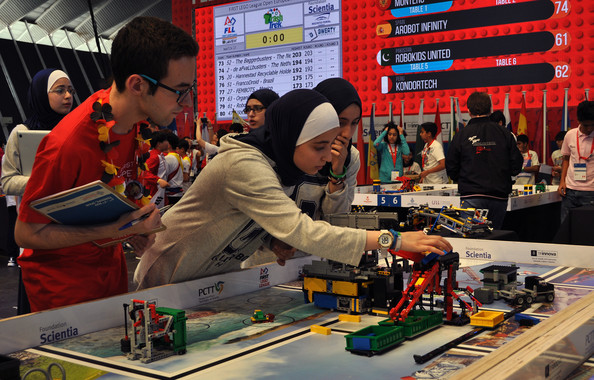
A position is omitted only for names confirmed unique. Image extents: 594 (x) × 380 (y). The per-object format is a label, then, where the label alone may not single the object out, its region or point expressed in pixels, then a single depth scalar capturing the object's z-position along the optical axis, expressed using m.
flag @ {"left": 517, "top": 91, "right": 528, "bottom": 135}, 7.84
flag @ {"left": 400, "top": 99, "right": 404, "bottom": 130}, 8.73
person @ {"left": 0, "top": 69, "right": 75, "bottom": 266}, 2.52
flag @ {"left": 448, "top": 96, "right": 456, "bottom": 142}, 8.09
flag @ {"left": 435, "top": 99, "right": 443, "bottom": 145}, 8.36
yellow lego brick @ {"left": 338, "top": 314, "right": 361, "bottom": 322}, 1.61
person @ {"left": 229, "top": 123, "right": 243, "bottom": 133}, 6.25
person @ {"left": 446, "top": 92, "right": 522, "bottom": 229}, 4.29
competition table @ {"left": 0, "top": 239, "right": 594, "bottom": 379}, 1.22
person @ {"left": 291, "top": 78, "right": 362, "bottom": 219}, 2.20
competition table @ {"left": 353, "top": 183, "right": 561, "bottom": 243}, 4.90
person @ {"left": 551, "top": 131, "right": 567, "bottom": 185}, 6.79
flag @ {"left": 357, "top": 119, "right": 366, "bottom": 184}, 9.05
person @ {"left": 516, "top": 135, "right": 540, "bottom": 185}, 7.17
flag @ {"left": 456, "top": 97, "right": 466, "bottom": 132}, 8.03
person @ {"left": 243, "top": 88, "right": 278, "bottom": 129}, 3.32
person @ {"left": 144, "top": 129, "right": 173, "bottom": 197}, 6.55
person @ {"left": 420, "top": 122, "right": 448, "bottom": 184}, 6.39
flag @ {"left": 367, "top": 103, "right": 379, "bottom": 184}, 8.52
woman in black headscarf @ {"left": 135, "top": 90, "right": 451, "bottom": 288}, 1.53
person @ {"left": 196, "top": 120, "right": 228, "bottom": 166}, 6.52
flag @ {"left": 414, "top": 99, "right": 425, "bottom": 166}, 8.49
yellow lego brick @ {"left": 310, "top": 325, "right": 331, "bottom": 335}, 1.49
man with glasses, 1.49
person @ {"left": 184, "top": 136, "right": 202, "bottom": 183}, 8.66
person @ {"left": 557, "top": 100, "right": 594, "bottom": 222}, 4.74
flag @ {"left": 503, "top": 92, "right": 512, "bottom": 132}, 7.77
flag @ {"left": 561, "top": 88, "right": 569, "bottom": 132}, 7.45
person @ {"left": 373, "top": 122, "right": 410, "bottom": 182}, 7.78
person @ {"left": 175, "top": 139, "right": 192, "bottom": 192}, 7.61
